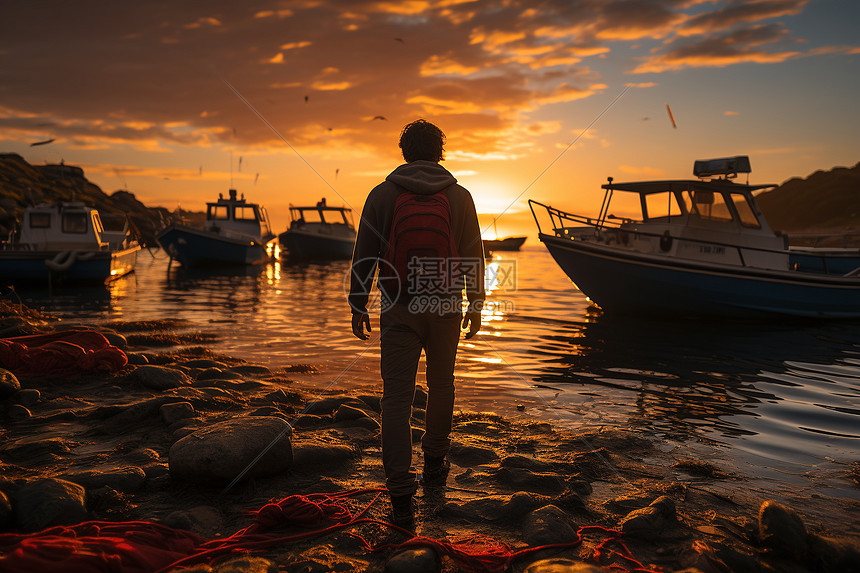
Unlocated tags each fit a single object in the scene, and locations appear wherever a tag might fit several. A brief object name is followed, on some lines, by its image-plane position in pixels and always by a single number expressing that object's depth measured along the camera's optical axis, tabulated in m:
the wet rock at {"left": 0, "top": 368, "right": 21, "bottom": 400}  5.17
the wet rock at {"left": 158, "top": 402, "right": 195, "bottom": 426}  4.77
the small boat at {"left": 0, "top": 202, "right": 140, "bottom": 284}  17.39
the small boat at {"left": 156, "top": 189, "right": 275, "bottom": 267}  28.92
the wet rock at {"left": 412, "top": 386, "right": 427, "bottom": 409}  6.02
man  3.14
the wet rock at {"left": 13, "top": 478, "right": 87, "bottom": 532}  2.78
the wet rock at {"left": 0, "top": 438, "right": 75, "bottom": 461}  3.94
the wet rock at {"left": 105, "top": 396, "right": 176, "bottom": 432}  4.70
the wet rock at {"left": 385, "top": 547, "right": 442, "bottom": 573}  2.52
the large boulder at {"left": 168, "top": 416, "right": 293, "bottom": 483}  3.42
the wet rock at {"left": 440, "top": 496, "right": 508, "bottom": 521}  3.22
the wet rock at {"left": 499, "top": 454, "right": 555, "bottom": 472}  4.03
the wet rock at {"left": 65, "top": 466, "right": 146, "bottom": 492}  3.35
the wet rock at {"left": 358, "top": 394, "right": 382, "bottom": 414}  5.68
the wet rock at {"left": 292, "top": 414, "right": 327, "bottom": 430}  4.97
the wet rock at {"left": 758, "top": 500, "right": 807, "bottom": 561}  2.81
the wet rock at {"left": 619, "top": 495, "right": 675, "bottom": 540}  2.99
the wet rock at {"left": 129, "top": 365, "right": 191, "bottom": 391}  6.02
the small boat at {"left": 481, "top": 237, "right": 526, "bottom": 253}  96.75
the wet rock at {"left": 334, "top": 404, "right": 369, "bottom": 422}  5.14
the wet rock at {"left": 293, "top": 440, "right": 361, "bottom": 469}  3.95
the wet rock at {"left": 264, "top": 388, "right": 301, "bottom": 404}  5.73
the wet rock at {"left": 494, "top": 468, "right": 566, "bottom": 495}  3.70
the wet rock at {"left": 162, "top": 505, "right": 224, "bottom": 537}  2.91
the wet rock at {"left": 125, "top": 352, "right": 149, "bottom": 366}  7.23
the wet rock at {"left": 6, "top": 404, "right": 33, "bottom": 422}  4.82
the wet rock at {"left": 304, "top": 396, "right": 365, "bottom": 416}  5.41
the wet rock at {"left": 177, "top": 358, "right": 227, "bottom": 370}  7.43
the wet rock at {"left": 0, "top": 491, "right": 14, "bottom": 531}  2.75
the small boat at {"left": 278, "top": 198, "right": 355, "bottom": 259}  39.25
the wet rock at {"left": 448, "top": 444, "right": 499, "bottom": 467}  4.22
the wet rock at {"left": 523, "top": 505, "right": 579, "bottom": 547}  2.90
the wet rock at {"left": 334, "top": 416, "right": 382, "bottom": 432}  4.99
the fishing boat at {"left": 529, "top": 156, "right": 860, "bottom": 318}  12.62
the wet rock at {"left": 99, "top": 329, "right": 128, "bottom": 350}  8.33
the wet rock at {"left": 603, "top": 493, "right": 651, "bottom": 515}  3.36
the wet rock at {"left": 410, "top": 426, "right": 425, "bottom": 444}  4.78
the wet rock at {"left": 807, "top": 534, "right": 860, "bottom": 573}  2.72
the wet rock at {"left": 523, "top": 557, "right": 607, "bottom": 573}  2.49
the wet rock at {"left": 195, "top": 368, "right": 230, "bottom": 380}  6.69
